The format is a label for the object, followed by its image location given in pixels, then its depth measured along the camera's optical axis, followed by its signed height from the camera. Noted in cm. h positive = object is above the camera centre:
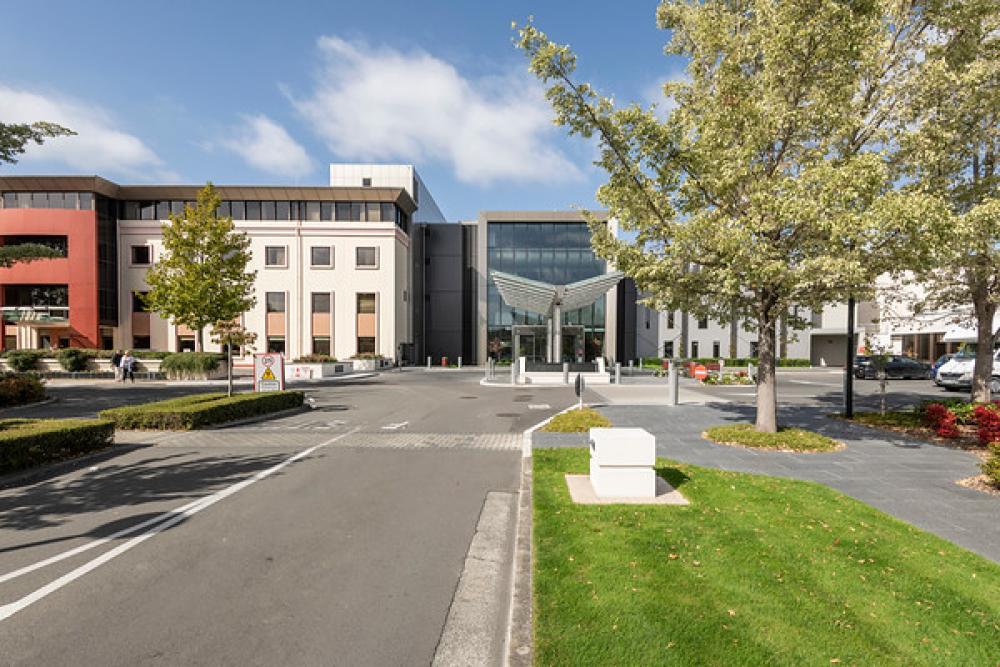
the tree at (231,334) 1636 -29
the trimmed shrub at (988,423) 938 -203
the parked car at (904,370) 2953 -286
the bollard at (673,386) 1712 -228
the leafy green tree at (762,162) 830 +350
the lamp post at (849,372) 1327 -139
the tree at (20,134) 1239 +536
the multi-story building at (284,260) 3981 +600
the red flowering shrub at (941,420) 1060 -226
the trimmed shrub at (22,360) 2905 -220
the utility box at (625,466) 661 -205
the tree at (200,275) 2661 +309
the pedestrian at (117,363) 2794 -235
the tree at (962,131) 859 +450
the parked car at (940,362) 2445 -201
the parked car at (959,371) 2244 -229
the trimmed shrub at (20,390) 1727 -250
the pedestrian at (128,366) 2697 -241
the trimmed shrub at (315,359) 3425 -253
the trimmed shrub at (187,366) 2805 -249
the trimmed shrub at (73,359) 2997 -220
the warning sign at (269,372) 1731 -178
